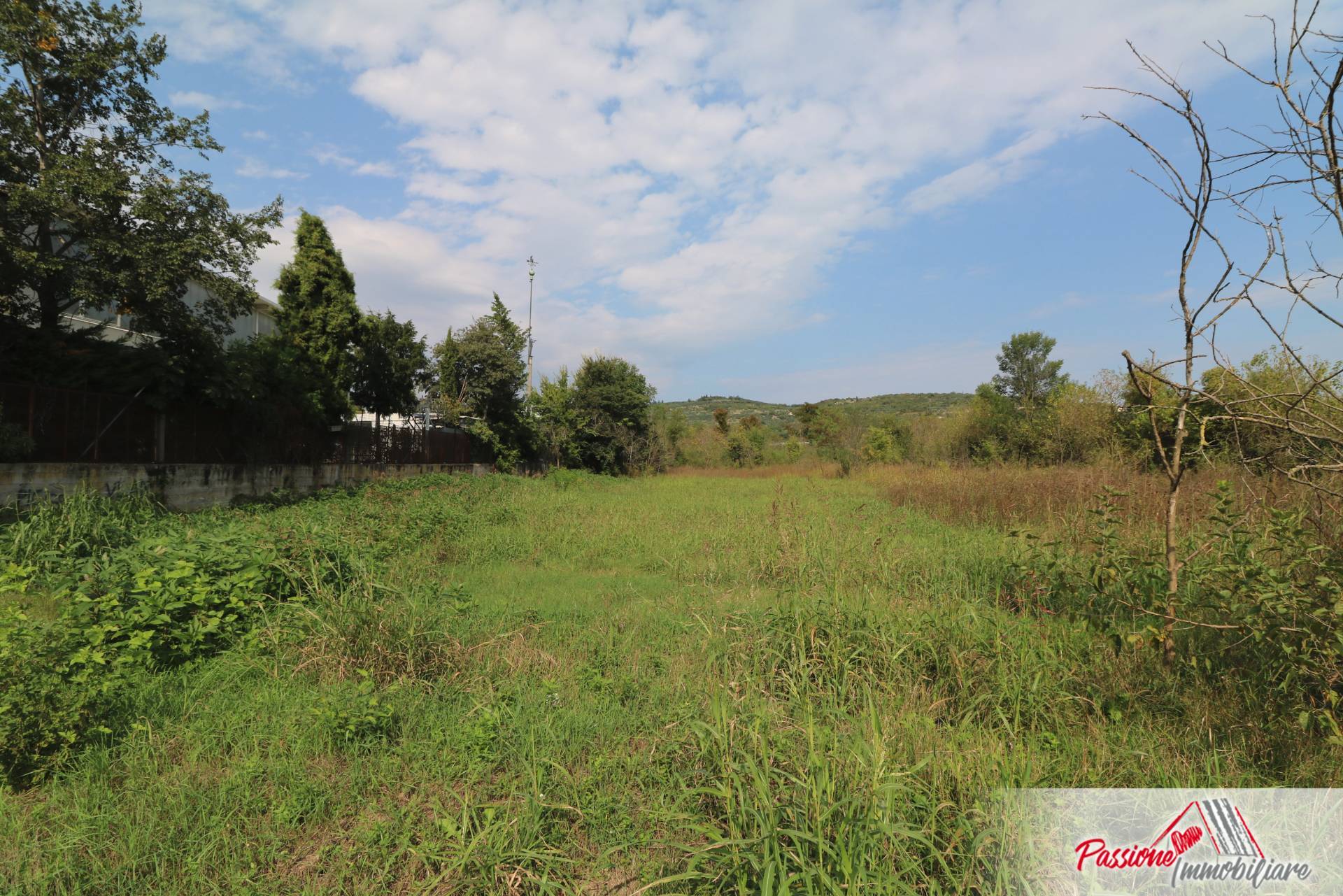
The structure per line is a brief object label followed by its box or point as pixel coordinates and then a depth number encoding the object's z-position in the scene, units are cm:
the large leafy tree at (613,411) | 2458
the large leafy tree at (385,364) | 1759
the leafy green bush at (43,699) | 246
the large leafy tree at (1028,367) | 3625
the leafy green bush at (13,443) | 654
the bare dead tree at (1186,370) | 256
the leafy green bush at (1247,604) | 234
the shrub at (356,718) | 273
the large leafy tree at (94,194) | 728
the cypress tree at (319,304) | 1670
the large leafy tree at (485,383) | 1964
